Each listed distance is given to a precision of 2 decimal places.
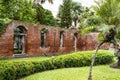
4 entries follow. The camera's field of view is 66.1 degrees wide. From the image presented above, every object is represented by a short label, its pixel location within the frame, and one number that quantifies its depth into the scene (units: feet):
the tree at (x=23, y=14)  28.89
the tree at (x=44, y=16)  41.06
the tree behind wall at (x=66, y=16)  47.66
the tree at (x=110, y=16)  17.38
